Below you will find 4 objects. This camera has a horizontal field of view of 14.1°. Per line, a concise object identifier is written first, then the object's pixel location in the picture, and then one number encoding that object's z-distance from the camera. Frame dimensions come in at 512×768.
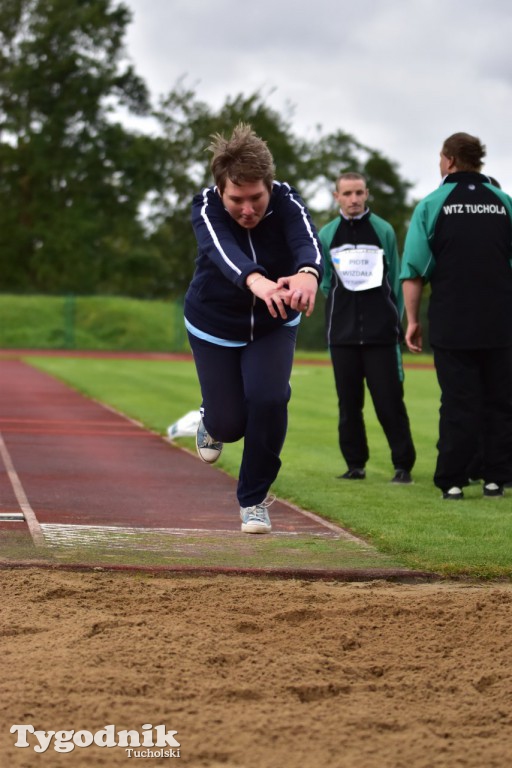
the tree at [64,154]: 92.87
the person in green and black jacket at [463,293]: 13.08
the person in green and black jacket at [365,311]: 14.43
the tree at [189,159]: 105.02
